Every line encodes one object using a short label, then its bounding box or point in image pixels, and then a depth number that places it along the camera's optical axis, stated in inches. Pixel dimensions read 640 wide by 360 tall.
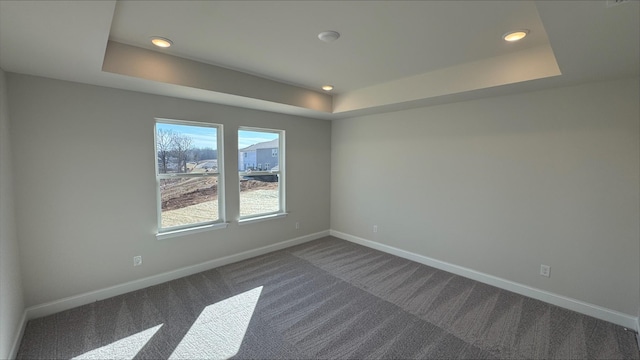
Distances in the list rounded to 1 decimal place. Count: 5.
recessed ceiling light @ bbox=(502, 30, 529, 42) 83.1
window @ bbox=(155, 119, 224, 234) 127.7
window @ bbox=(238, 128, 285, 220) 158.6
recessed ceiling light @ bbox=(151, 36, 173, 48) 88.9
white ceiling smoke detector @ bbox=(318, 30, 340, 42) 84.4
